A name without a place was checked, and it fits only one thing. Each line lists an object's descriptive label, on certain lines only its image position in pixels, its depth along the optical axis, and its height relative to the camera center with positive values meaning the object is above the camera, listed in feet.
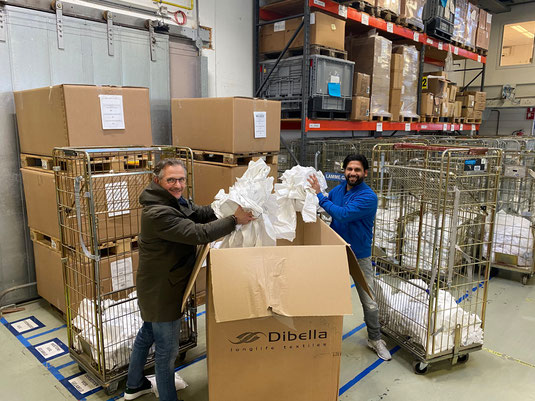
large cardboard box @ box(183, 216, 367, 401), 6.32 -3.22
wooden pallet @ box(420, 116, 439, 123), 25.77 +0.71
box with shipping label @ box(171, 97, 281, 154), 13.39 +0.14
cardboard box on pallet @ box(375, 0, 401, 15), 20.40 +6.41
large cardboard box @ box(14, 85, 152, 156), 11.48 +0.29
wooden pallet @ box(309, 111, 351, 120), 19.23 +0.70
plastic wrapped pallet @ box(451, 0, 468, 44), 26.07 +7.19
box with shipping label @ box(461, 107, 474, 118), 30.37 +1.38
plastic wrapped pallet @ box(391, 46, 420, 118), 22.65 +2.91
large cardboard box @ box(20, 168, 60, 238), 12.21 -2.34
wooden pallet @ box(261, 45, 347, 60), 18.03 +3.63
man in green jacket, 7.44 -2.44
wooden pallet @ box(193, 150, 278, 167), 13.60 -1.05
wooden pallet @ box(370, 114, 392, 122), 21.39 +0.61
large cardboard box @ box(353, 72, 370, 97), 19.73 +2.25
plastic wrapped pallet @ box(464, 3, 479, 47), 27.50 +7.44
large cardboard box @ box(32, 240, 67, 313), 12.76 -4.84
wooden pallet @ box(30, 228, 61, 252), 12.99 -3.76
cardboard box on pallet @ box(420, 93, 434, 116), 25.22 +1.63
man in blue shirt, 10.34 -2.28
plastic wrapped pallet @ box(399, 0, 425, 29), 22.01 +6.58
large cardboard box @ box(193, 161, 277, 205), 13.61 -1.74
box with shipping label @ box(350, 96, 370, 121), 19.90 +1.07
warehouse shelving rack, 17.89 +5.20
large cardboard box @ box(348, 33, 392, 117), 20.58 +3.49
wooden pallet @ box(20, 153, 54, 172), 12.39 -1.18
